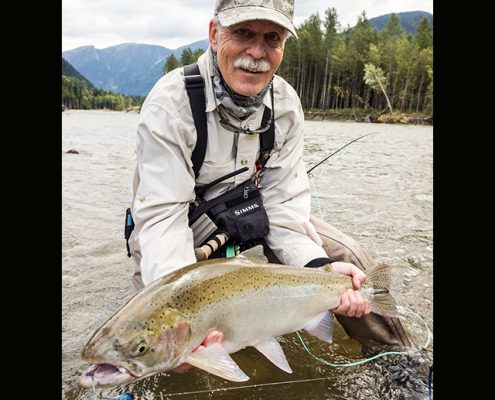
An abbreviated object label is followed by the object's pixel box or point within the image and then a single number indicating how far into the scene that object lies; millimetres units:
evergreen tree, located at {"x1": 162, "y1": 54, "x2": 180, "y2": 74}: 73500
